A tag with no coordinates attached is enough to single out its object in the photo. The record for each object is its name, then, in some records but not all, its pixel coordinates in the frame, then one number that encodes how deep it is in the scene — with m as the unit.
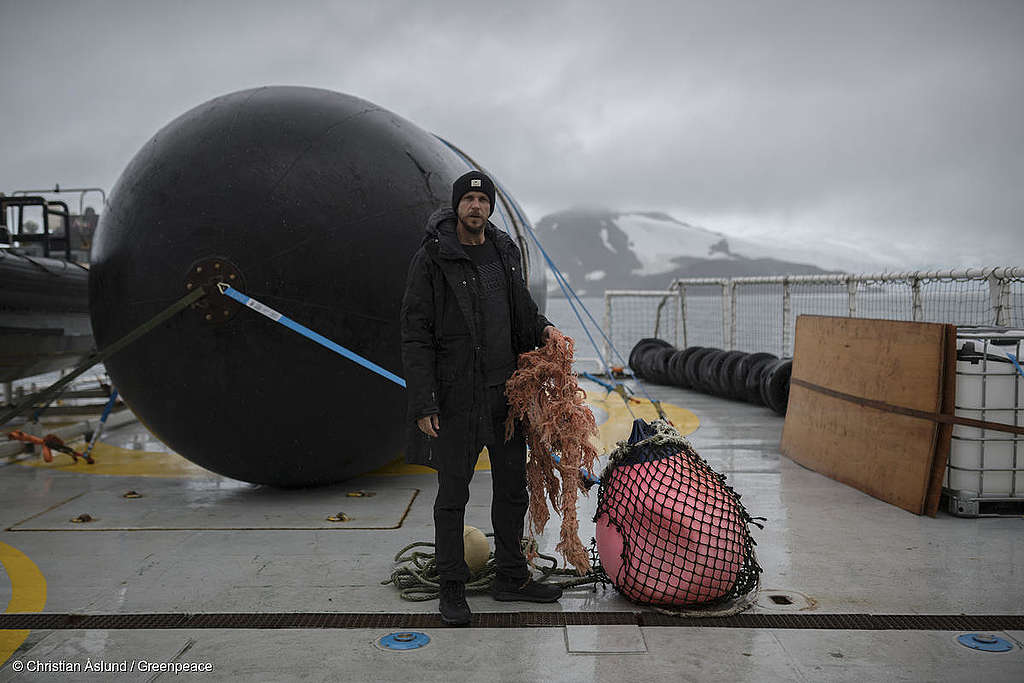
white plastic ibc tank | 5.41
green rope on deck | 4.15
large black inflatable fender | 5.13
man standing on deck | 3.84
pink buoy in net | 3.86
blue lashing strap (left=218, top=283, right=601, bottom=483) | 5.07
